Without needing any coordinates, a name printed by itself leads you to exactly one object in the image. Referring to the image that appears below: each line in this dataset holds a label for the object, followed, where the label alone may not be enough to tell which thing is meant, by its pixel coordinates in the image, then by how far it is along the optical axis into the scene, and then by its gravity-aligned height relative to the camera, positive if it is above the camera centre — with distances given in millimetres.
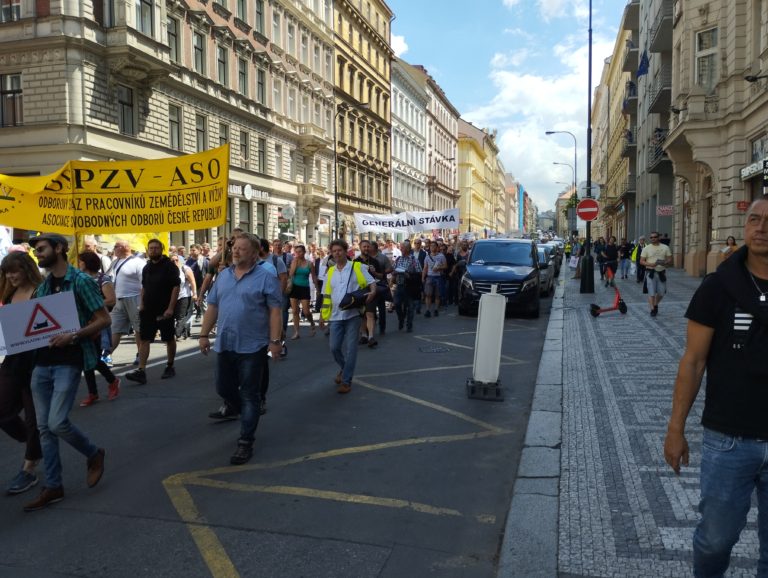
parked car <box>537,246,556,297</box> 19253 -770
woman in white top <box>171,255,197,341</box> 12469 -1001
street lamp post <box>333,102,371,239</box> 45700 +10615
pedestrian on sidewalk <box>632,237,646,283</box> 23488 -306
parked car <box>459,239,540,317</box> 15977 -579
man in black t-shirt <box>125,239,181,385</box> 8656 -582
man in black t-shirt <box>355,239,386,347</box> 11935 -426
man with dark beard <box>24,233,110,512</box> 4547 -778
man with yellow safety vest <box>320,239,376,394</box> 8094 -680
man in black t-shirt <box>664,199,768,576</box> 2543 -512
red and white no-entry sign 20594 +1254
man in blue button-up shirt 5613 -631
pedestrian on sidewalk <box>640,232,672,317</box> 14453 -364
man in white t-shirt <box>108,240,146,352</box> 9305 -603
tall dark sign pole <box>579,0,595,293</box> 21641 -603
